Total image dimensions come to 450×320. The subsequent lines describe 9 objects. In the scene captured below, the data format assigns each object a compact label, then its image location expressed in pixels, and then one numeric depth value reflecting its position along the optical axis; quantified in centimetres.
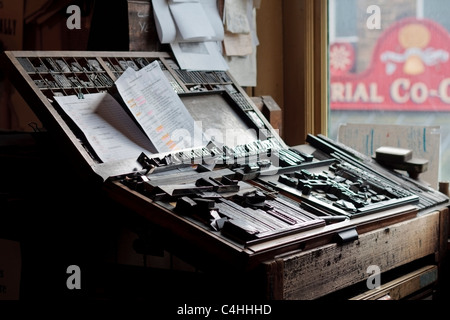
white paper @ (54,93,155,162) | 270
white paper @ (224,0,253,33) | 385
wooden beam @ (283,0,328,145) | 415
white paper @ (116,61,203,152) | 290
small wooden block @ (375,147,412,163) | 322
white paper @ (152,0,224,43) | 345
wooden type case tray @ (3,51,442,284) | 216
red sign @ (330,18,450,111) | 369
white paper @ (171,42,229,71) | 347
